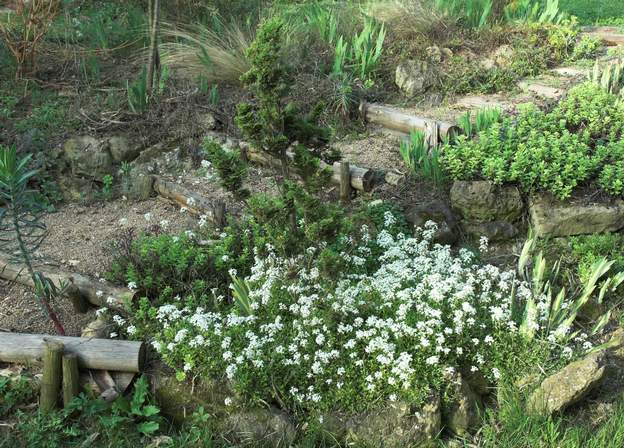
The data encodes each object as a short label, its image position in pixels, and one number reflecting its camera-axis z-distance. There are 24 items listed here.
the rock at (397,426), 4.25
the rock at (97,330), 4.87
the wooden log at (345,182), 6.22
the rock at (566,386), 4.29
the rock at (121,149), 7.23
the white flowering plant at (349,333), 4.37
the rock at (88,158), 7.10
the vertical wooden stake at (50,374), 4.42
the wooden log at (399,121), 6.71
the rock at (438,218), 5.76
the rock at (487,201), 5.90
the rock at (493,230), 5.84
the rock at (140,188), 6.84
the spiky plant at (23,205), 4.32
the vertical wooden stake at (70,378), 4.43
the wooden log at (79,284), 5.09
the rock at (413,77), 7.90
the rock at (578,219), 5.76
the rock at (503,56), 8.23
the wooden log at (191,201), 5.94
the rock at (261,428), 4.32
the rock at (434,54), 8.26
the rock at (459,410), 4.38
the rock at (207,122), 7.43
